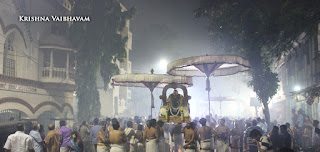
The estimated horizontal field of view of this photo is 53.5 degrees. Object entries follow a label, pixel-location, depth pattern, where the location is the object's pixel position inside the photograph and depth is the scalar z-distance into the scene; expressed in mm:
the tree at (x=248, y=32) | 14656
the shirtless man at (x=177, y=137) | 13891
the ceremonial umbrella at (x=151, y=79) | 16359
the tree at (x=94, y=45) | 24047
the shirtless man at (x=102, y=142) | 10648
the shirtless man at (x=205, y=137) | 11594
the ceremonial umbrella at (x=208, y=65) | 14219
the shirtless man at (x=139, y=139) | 12062
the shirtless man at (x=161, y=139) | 12218
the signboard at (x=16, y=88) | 18325
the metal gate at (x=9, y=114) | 18609
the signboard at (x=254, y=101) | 32259
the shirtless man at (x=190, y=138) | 11109
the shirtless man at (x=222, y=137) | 13102
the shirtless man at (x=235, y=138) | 13742
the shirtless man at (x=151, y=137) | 11617
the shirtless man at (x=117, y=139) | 10008
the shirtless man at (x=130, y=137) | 11826
